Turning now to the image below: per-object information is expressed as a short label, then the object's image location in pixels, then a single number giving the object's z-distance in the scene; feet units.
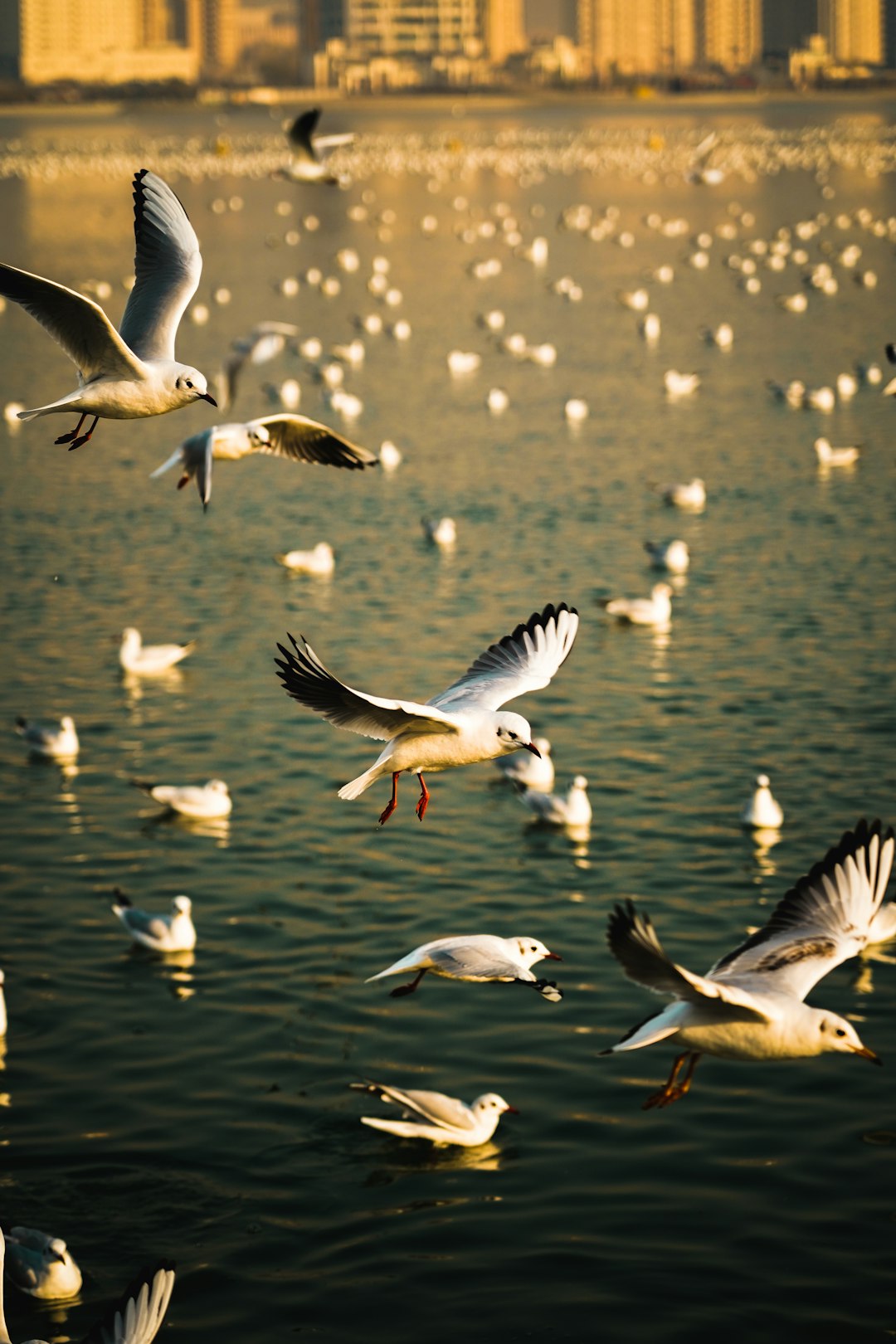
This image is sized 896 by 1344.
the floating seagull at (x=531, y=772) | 63.21
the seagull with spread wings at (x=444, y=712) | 28.81
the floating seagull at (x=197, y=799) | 62.34
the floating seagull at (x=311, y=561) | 91.66
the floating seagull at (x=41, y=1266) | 38.55
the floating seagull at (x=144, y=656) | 77.61
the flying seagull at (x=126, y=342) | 31.37
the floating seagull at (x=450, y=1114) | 43.16
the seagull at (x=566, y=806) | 61.00
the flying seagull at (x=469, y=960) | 40.08
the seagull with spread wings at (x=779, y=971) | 26.07
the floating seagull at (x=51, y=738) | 68.23
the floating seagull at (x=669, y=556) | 91.56
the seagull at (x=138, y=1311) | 25.70
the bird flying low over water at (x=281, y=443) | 38.29
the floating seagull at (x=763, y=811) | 59.98
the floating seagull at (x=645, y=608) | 82.48
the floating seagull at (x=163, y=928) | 52.85
